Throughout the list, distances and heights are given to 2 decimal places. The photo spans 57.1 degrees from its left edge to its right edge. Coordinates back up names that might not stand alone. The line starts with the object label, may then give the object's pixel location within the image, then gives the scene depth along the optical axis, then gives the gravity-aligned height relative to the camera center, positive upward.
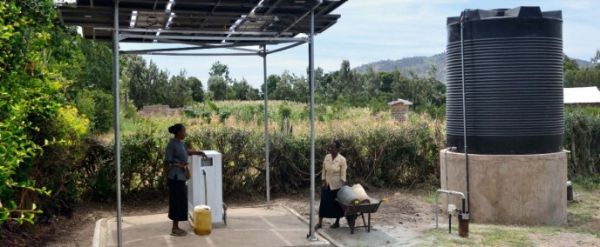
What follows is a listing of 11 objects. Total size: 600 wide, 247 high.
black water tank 9.41 +0.68
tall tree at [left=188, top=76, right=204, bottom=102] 52.50 +3.32
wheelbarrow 8.02 -1.29
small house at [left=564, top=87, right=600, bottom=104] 51.53 +2.22
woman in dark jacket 7.93 -0.80
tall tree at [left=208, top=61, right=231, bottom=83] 60.16 +5.99
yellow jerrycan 7.88 -1.38
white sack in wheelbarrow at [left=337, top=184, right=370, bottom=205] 8.09 -1.12
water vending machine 8.48 -0.91
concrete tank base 9.41 -1.20
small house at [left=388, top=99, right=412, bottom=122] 31.99 +0.84
